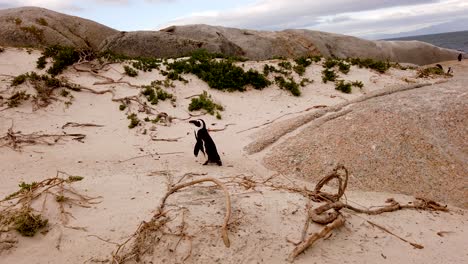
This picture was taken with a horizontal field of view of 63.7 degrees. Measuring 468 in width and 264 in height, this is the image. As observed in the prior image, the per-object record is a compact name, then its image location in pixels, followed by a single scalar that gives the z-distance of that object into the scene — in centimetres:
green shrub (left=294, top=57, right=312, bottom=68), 1496
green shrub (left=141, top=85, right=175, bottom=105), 1134
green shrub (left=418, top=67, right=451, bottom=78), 1594
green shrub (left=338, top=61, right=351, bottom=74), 1488
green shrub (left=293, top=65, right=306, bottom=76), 1428
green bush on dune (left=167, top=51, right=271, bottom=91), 1298
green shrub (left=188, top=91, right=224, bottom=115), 1130
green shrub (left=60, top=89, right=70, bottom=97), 1066
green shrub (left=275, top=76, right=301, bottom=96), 1305
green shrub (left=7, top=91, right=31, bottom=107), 964
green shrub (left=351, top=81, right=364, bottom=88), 1362
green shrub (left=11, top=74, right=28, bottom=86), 1042
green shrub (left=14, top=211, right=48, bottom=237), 426
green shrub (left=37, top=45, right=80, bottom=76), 1171
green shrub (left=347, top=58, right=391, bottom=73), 1562
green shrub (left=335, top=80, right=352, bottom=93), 1333
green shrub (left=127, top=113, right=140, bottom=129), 963
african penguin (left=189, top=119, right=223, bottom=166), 718
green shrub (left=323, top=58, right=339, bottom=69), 1516
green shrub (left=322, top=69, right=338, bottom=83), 1406
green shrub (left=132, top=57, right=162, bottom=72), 1309
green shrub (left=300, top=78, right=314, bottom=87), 1371
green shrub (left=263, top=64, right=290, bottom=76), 1402
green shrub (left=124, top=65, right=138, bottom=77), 1259
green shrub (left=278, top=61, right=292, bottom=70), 1452
